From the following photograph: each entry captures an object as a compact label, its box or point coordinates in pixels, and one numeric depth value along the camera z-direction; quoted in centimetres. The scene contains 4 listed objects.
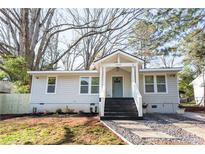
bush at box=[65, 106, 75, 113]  678
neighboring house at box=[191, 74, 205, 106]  1178
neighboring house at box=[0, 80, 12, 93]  1095
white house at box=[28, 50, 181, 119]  683
